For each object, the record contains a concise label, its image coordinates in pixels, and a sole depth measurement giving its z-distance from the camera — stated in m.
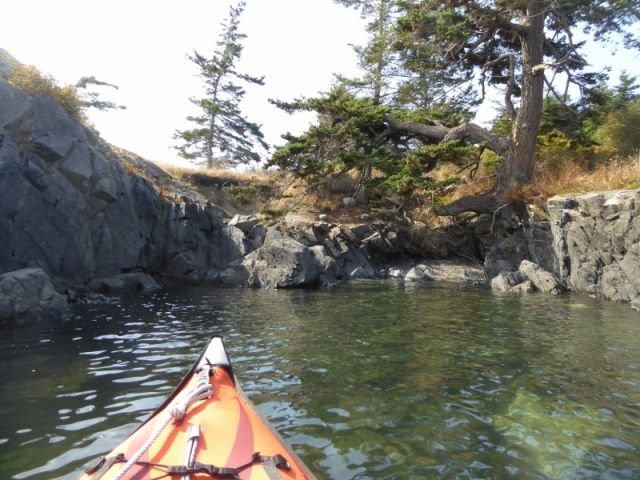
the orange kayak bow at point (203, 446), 2.51
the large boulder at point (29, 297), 8.59
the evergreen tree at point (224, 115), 33.28
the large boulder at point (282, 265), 15.74
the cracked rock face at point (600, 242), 12.27
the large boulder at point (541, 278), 14.20
